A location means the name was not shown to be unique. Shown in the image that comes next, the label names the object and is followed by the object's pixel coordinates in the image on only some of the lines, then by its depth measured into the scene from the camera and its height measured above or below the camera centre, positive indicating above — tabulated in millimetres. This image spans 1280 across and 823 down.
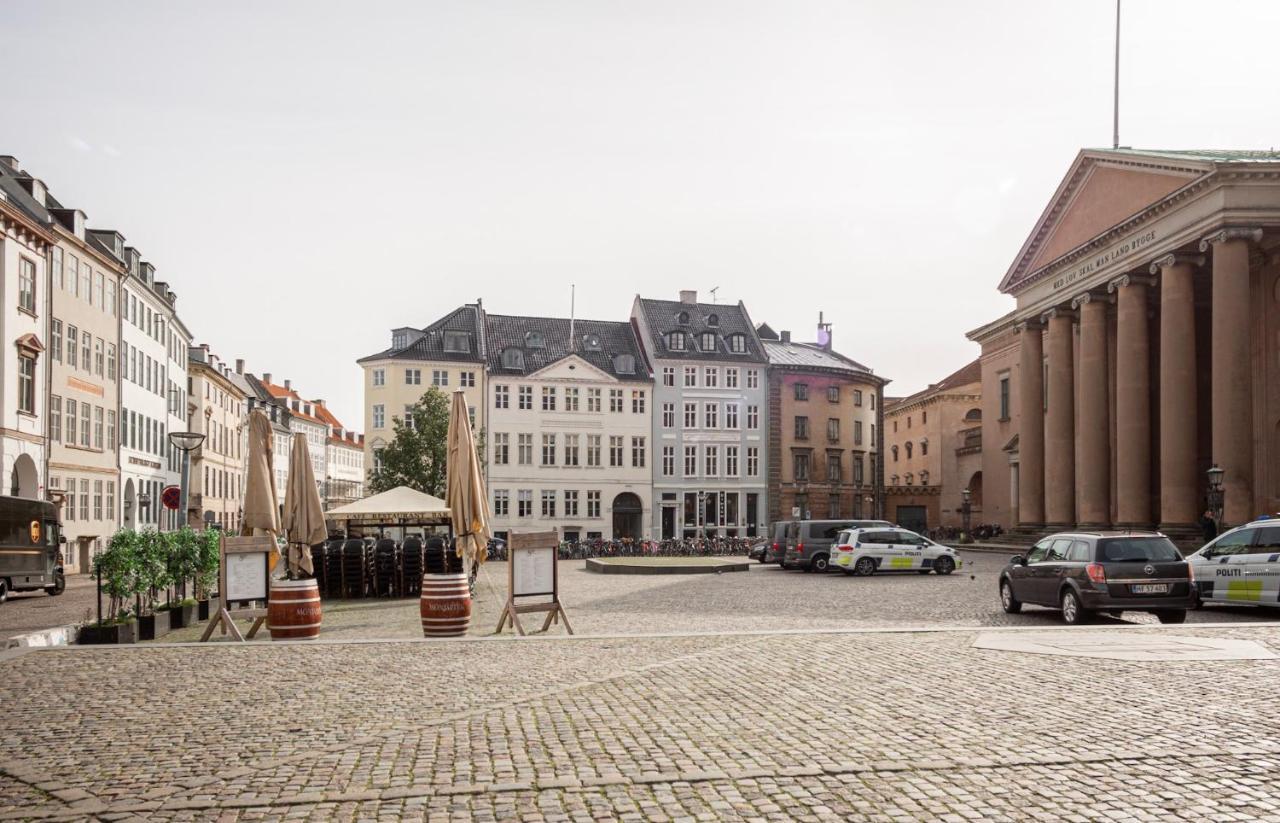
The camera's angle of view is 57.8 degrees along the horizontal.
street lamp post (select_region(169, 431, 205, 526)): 29047 +691
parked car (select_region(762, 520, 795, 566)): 40594 -2833
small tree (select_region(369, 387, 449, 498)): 56984 +628
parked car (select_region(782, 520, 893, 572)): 38438 -2621
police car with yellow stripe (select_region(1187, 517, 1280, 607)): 20000 -1890
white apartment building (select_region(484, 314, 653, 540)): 69812 +1582
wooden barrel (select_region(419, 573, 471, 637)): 16094 -1942
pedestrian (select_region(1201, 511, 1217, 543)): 35969 -2029
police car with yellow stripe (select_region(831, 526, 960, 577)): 35188 -2766
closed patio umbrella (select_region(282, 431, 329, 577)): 18688 -851
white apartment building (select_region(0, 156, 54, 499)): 37719 +4322
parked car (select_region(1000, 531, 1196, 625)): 18328 -1847
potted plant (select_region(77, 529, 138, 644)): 16156 -1703
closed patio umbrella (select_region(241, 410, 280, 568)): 18797 -309
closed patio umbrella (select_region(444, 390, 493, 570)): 18625 -496
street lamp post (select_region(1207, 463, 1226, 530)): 35500 -868
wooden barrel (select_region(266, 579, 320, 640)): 15898 -2001
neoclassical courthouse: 38125 +4861
